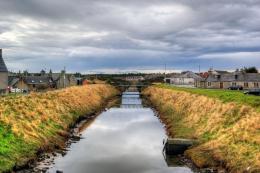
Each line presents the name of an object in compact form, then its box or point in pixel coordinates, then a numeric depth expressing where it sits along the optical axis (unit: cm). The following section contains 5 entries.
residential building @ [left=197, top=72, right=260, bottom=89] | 8125
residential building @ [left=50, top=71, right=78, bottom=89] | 10165
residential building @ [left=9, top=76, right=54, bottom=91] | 8660
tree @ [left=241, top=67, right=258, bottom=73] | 10863
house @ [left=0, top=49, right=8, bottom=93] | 5852
